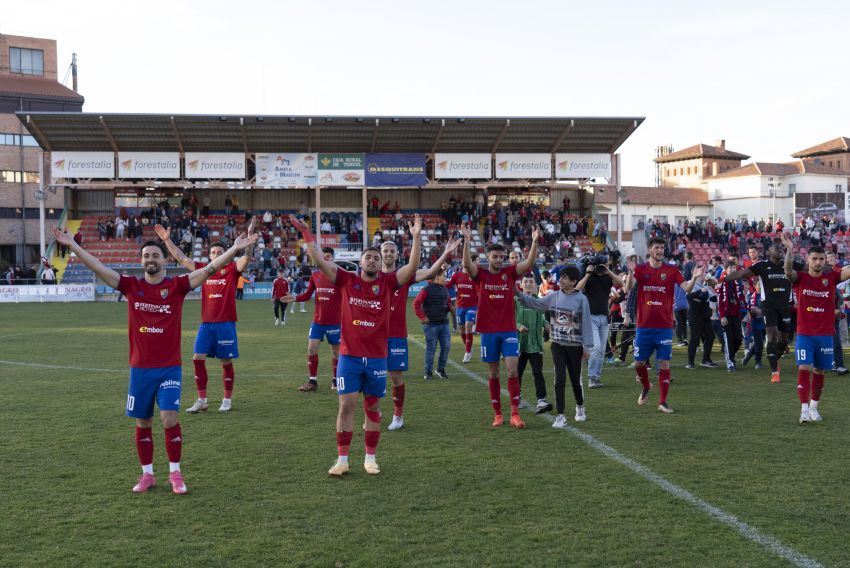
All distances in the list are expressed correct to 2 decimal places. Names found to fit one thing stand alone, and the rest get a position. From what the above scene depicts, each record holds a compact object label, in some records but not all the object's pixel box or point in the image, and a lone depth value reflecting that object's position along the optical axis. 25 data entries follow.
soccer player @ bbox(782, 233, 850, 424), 9.48
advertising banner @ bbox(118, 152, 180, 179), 44.38
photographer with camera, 12.42
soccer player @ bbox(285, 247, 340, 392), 11.45
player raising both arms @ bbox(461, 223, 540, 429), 9.45
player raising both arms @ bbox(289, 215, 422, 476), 7.29
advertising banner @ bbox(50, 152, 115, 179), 43.84
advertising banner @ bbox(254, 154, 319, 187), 45.44
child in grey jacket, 9.31
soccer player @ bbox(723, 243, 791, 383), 12.73
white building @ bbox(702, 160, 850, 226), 88.25
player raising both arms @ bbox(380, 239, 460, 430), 9.22
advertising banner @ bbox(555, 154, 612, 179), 46.75
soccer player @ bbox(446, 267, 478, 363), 14.88
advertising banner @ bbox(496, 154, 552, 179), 46.59
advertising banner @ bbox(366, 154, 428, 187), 45.81
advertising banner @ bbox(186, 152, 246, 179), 44.94
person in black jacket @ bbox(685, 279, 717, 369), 14.31
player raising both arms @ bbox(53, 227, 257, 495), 6.75
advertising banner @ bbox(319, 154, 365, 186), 45.44
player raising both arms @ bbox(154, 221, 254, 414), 10.33
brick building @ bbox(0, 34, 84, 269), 56.34
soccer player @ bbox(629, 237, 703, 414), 10.39
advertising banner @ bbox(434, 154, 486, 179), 46.16
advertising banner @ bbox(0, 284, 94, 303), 37.88
